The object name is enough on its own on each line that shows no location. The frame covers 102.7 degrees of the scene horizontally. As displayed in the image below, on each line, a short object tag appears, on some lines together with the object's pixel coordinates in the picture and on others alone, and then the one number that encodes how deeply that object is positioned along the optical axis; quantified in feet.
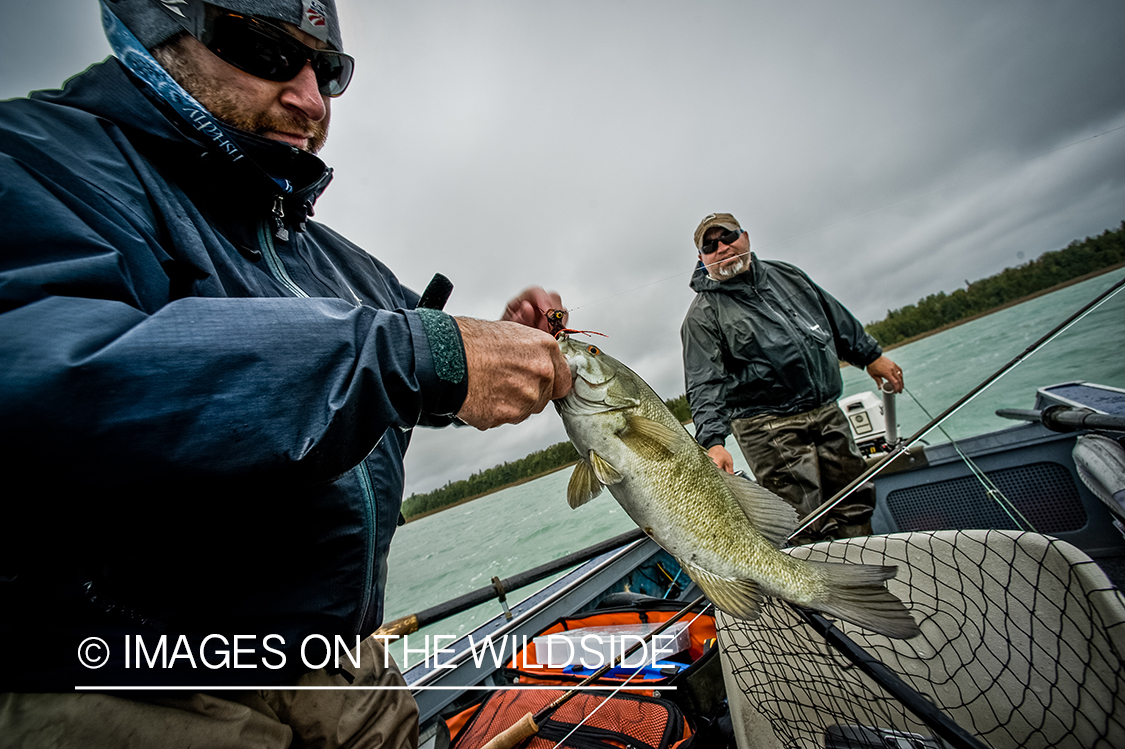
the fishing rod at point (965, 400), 2.29
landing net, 1.63
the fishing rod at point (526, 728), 1.91
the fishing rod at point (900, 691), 1.24
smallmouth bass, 1.94
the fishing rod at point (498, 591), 2.99
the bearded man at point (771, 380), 4.59
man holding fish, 0.72
